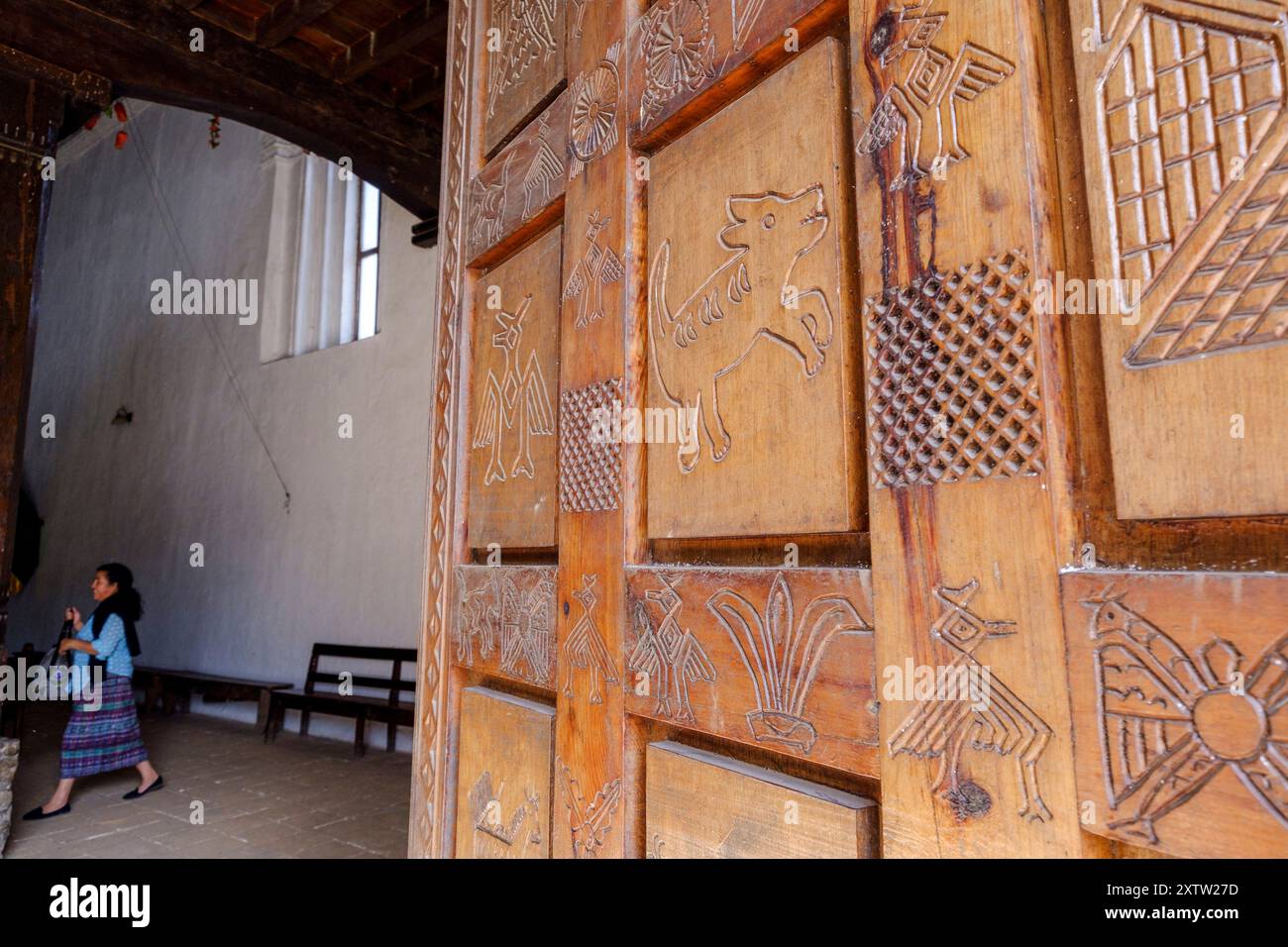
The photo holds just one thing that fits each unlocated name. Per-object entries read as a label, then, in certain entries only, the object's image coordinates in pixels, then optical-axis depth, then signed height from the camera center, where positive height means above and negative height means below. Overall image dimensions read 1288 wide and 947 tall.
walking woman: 4.70 -0.70
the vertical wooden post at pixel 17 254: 3.44 +1.44
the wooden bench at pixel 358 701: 5.73 -0.95
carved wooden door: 0.63 +0.15
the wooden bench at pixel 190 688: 6.83 -1.02
